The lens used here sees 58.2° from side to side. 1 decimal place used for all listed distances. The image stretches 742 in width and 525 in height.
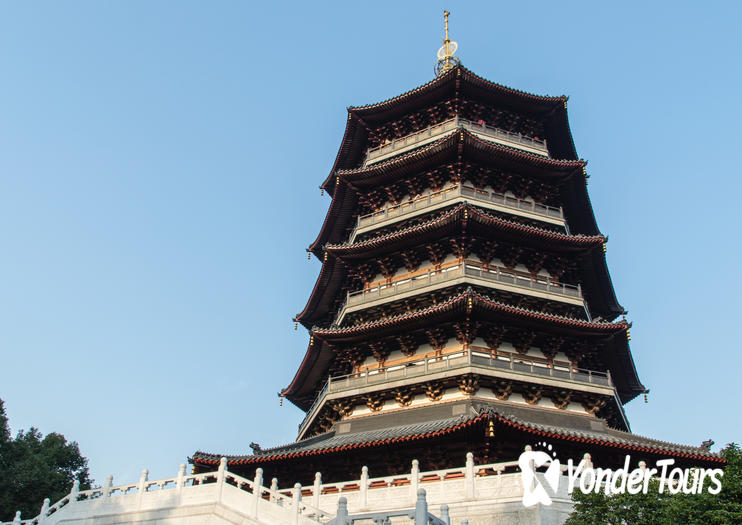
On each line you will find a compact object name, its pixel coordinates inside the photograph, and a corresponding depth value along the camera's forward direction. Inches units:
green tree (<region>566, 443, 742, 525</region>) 464.4
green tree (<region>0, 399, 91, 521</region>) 1295.5
